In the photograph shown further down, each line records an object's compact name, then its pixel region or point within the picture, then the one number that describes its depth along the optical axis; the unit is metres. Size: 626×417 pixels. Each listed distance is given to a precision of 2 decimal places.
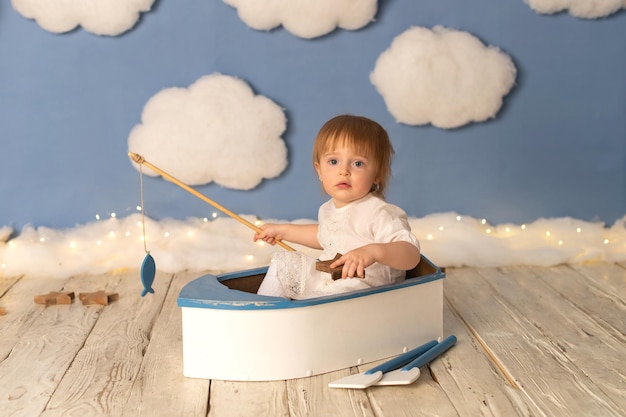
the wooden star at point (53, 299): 2.02
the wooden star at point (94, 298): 2.03
